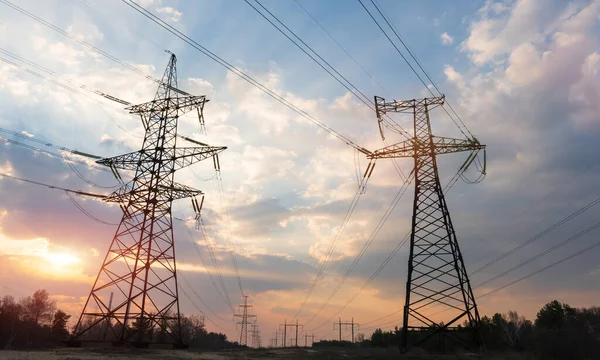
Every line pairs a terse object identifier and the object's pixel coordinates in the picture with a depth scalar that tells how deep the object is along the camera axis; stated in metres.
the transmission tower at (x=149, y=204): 30.58
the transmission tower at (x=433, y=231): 26.83
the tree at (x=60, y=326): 78.69
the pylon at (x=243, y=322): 88.19
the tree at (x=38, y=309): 90.29
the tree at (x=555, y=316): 74.00
